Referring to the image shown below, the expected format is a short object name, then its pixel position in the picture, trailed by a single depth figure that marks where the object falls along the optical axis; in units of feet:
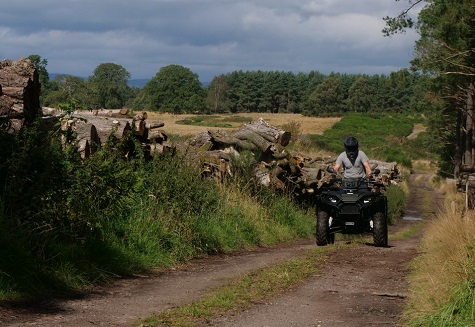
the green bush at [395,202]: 116.16
